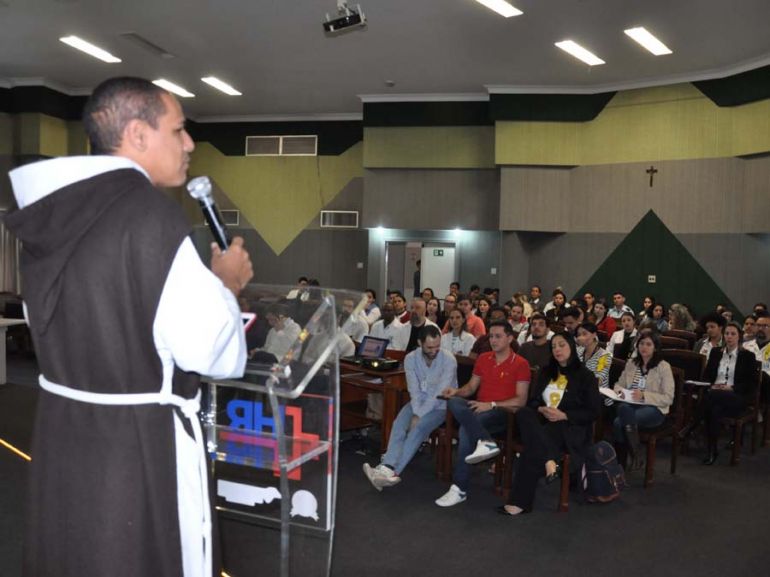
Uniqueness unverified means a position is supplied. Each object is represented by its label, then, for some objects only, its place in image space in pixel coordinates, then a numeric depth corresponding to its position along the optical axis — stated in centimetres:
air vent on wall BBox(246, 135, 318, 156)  1664
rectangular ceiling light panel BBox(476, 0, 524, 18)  898
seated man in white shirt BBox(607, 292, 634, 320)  1194
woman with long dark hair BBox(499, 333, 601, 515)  499
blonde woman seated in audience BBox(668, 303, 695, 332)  988
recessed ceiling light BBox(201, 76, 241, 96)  1358
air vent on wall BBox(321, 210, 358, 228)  1638
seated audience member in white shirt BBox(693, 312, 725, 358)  738
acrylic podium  189
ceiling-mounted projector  849
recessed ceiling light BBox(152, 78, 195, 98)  1403
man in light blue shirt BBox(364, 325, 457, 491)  555
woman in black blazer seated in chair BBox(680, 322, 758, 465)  636
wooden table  607
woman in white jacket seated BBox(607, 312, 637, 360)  767
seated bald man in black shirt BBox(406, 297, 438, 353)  806
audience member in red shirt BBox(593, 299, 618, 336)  1028
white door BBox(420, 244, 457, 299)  1502
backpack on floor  515
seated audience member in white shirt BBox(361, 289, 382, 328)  909
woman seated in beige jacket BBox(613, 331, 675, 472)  568
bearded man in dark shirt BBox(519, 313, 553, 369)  666
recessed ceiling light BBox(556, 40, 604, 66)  1075
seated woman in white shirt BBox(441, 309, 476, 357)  752
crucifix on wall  1299
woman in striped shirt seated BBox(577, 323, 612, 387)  616
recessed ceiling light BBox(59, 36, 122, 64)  1133
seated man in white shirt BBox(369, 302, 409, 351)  832
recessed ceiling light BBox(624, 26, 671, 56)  1008
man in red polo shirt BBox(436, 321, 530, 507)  523
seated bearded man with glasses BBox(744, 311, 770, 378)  718
